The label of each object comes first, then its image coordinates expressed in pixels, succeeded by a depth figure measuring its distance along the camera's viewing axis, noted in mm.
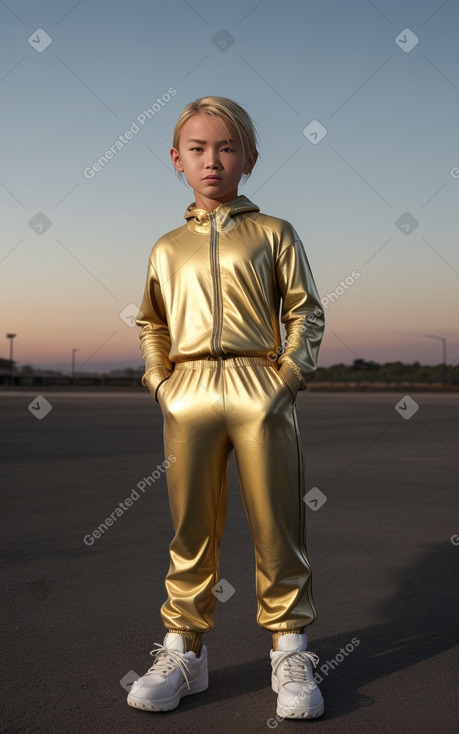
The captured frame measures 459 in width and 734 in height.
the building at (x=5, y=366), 93188
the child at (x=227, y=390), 2875
